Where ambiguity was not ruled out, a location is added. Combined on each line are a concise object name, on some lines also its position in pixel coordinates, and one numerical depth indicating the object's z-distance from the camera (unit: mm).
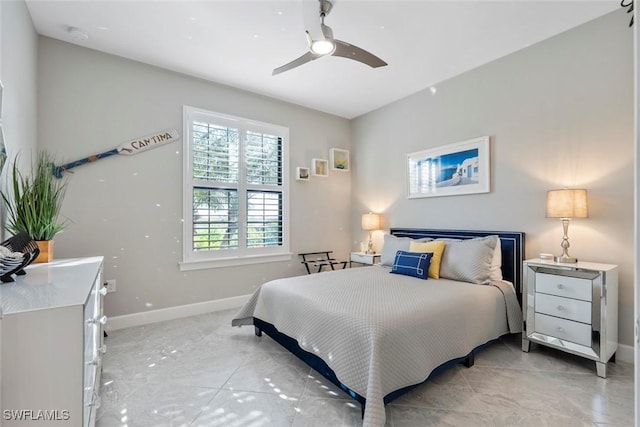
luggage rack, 4367
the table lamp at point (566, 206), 2375
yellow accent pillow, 2889
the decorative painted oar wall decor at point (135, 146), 2779
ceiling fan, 2094
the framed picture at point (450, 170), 3240
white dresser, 873
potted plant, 1917
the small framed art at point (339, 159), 4676
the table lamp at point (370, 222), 4273
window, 3461
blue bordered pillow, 2850
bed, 1677
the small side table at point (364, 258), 4074
